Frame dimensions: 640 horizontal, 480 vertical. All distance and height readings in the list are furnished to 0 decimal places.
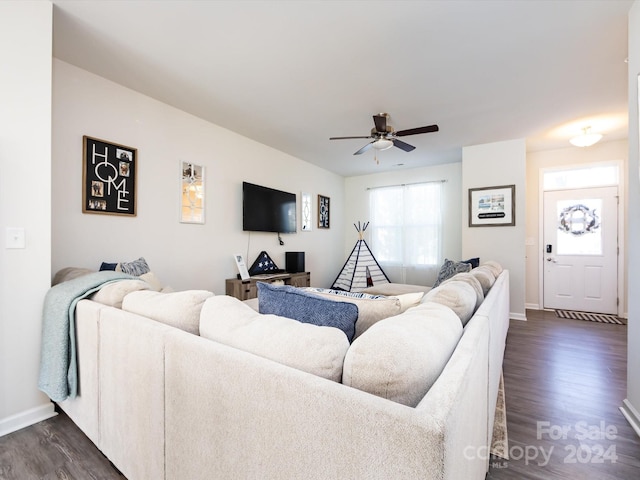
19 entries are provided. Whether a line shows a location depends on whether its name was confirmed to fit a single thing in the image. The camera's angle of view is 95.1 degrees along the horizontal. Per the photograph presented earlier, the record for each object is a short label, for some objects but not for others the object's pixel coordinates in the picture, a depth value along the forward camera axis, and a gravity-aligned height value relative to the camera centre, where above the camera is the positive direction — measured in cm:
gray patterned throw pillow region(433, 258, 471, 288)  342 -36
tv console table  357 -57
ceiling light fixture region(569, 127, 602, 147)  369 +129
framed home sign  249 +54
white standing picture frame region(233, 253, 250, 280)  376 -37
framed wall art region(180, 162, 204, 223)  324 +52
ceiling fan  302 +113
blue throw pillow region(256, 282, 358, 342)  109 -28
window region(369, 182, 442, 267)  546 +30
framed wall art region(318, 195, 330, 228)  558 +53
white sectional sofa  57 -42
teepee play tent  515 -60
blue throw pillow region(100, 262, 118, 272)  240 -24
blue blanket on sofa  156 -55
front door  428 -15
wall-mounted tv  394 +43
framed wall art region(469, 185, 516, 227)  418 +49
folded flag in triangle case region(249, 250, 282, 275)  409 -39
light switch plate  169 +0
